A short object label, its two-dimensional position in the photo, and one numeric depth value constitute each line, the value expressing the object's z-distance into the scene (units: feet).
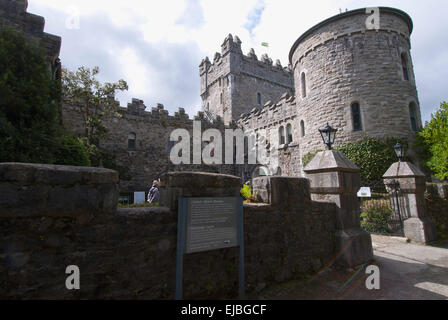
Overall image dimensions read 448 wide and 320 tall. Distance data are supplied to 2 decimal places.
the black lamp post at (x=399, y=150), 26.91
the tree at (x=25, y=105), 14.84
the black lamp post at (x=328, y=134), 18.40
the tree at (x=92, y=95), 40.14
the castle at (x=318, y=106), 40.81
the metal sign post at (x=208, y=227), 9.14
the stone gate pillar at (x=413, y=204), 22.20
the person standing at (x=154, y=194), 30.04
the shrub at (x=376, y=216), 26.07
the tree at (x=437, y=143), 33.55
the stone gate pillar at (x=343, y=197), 15.17
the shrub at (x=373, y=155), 37.93
